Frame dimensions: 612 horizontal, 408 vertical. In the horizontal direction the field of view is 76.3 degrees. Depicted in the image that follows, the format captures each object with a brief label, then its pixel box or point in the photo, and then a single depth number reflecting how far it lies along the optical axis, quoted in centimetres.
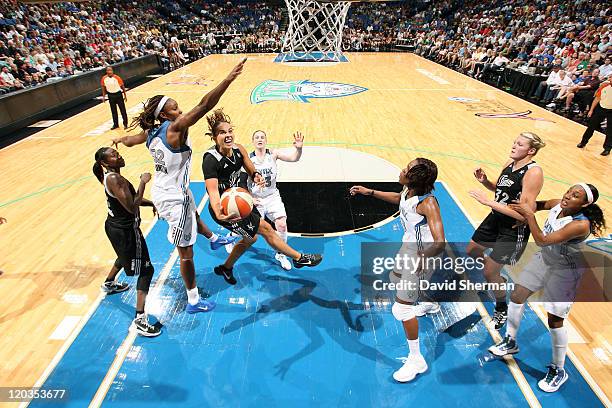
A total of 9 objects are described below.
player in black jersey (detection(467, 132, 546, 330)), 331
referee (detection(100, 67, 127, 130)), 977
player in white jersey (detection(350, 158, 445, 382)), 302
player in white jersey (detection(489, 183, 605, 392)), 287
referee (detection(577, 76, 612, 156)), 818
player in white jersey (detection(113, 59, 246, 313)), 326
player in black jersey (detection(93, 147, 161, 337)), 350
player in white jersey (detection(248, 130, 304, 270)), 450
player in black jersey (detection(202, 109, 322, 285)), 375
